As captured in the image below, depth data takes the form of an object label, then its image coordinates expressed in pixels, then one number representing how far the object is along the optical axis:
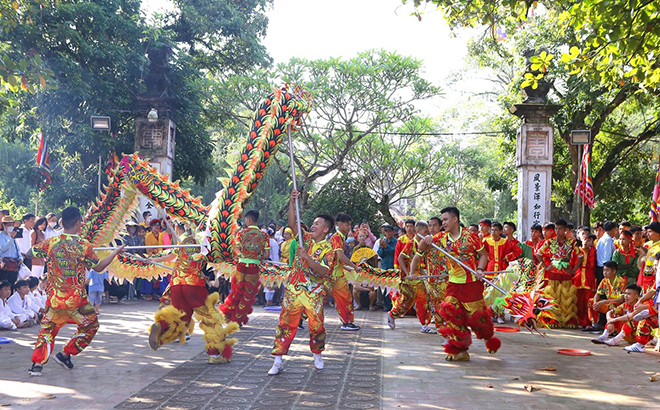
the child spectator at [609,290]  9.31
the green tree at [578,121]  16.11
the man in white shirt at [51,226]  11.14
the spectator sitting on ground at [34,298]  9.62
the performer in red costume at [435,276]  8.24
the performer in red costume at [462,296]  6.98
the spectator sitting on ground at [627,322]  8.54
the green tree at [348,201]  15.90
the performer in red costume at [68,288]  6.08
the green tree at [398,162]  24.45
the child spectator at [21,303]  9.29
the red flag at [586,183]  14.70
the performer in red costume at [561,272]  10.38
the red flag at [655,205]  10.17
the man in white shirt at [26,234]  10.26
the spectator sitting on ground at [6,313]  8.88
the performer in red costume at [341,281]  7.18
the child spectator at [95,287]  10.73
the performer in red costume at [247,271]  8.50
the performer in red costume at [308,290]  6.16
